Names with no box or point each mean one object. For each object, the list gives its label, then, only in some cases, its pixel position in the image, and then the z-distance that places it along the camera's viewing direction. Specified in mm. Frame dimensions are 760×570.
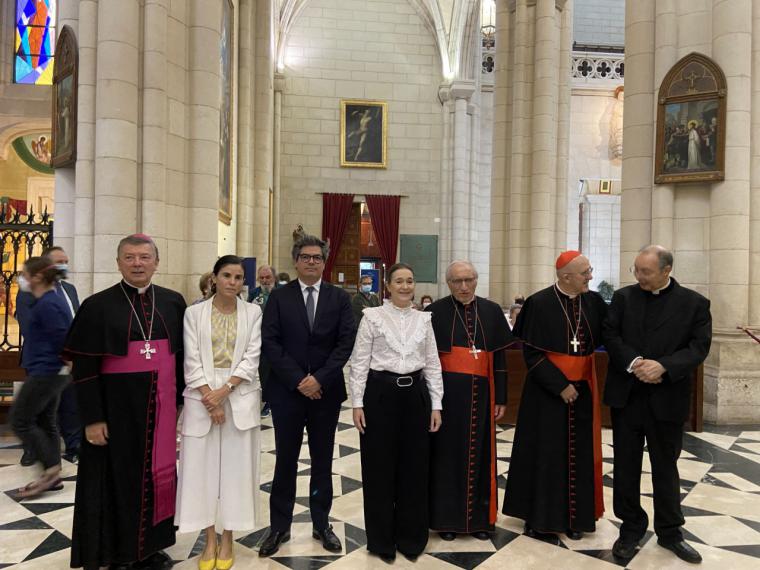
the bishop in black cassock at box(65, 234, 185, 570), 2814
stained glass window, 13812
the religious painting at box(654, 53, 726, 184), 6000
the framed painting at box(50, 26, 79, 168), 5688
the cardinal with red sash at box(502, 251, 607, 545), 3410
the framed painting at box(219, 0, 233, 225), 8719
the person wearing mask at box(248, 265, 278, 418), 6348
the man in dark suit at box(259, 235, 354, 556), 3211
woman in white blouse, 3158
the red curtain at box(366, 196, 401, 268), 17812
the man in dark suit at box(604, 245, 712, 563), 3191
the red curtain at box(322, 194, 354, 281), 17688
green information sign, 17969
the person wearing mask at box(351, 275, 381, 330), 6410
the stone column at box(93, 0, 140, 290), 5488
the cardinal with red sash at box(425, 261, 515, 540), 3398
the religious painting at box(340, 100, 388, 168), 17625
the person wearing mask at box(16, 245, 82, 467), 4082
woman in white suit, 2906
